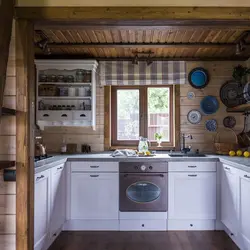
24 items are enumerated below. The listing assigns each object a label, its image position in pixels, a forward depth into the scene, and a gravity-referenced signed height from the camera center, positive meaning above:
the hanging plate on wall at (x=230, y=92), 4.23 +0.50
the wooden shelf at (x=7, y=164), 1.93 -0.25
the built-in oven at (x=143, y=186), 3.57 -0.72
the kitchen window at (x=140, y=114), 4.41 +0.20
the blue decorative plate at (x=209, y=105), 4.26 +0.32
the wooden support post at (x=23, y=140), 2.06 -0.09
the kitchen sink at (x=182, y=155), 3.84 -0.37
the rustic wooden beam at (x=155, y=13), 2.09 +0.81
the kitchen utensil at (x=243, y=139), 4.04 -0.17
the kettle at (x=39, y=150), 3.19 -0.24
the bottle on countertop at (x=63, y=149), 4.14 -0.31
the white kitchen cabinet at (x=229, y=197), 3.05 -0.78
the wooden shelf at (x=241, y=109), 3.69 +0.25
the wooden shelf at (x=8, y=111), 1.89 +0.11
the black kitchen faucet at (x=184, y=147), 4.05 -0.28
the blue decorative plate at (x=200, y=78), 4.27 +0.71
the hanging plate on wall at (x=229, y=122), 4.24 +0.07
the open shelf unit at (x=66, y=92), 4.07 +0.49
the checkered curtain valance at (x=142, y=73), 4.29 +0.80
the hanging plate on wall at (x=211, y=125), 4.27 +0.03
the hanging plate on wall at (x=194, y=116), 4.28 +0.16
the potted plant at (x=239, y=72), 3.99 +0.74
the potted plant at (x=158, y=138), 4.27 -0.16
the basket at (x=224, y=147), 3.85 -0.27
